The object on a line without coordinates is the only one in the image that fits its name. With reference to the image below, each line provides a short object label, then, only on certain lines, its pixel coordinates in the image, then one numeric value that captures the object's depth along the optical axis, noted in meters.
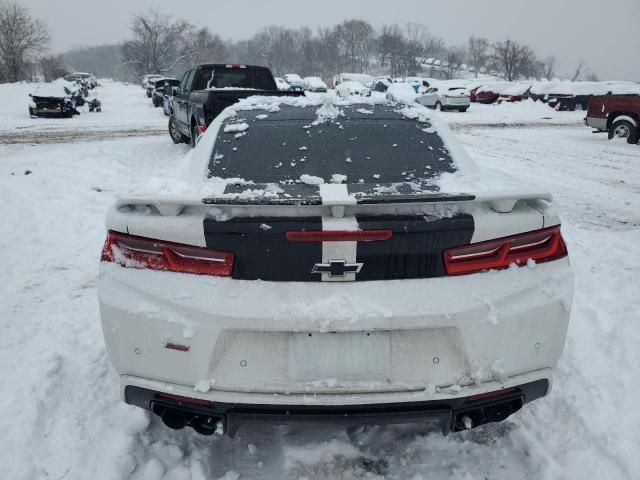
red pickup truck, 13.65
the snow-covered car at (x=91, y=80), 48.58
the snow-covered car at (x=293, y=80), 48.18
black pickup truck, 9.55
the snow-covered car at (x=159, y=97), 25.10
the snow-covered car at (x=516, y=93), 33.16
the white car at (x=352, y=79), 49.75
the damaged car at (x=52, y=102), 20.61
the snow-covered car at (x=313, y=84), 43.84
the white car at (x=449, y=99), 27.03
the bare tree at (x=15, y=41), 52.38
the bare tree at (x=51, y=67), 68.62
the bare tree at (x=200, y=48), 67.75
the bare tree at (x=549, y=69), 102.94
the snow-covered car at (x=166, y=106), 22.30
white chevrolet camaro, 1.87
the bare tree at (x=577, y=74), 101.94
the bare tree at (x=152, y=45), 61.53
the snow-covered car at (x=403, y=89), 30.81
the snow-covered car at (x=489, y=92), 34.69
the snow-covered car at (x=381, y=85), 36.94
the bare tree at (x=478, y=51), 103.19
